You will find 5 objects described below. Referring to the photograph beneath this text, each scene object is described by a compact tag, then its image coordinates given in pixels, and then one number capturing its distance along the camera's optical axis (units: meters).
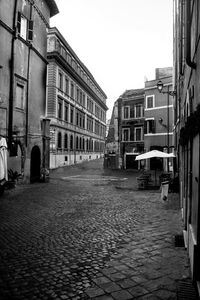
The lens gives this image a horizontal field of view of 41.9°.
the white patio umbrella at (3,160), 9.92
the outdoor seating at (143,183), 14.84
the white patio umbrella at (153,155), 15.82
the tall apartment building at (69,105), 32.25
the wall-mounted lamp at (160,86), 15.99
